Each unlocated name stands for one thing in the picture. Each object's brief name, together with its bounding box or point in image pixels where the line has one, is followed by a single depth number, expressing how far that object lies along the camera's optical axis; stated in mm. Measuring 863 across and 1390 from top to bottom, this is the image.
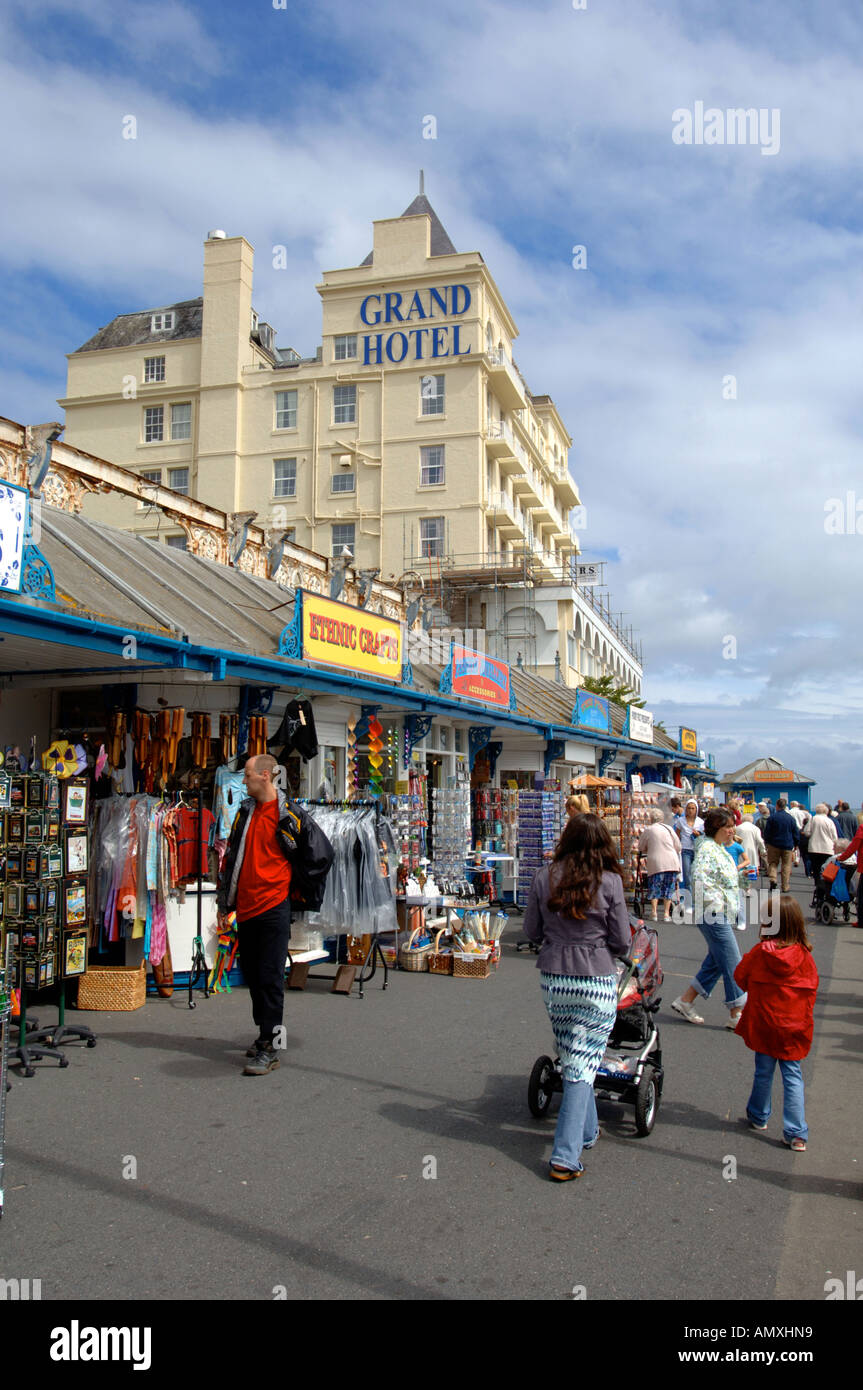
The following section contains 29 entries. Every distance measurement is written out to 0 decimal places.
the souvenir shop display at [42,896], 6855
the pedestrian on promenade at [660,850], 13109
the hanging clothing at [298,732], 10148
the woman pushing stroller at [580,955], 4754
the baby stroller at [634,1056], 5449
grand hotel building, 37750
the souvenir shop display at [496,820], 16250
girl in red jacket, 5262
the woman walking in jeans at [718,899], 7738
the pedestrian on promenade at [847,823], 17656
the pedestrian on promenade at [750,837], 15039
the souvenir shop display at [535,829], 15383
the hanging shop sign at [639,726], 24266
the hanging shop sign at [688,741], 31314
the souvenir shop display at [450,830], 13992
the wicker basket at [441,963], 10430
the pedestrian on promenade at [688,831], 16094
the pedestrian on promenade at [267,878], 6594
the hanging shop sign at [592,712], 19391
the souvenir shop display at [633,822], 17766
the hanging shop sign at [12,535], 6484
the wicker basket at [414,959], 10586
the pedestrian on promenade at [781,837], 16672
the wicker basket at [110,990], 8266
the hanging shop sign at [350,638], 10164
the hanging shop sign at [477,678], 14070
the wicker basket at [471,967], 10273
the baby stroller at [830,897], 14541
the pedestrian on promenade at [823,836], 16391
